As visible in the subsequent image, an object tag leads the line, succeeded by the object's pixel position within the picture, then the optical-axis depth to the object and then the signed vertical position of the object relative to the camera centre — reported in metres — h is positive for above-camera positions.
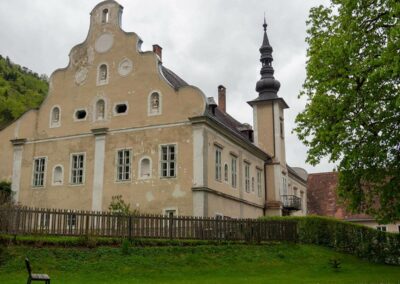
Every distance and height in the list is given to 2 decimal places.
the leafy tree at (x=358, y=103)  18.14 +4.91
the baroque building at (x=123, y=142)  29.02 +5.97
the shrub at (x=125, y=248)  18.94 -0.29
